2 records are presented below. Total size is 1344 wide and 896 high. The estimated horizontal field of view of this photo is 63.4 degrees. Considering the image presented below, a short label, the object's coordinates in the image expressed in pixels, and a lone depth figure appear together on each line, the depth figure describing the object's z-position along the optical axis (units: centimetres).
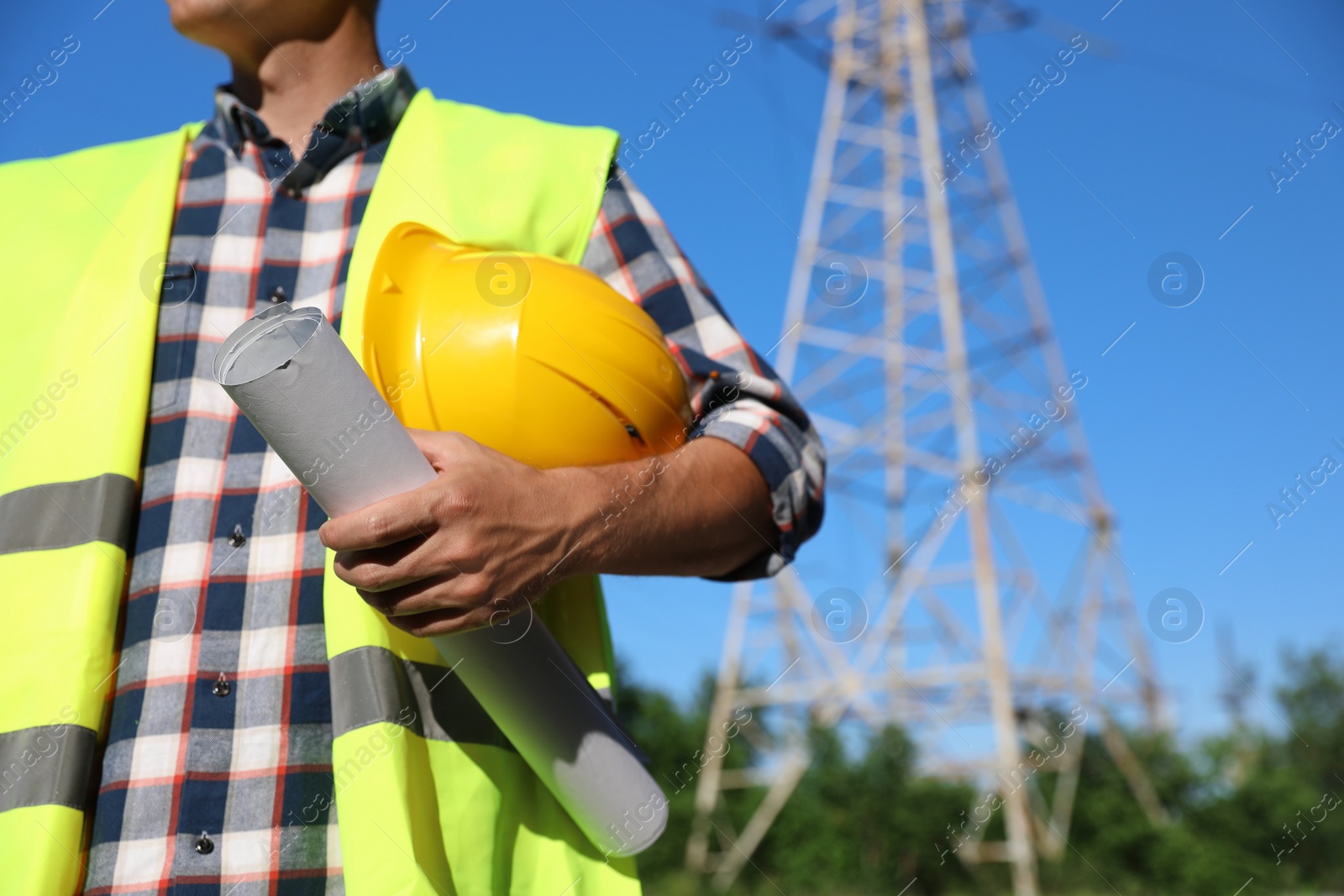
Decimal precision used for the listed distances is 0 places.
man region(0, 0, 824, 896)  144
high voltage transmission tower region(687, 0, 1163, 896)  1340
